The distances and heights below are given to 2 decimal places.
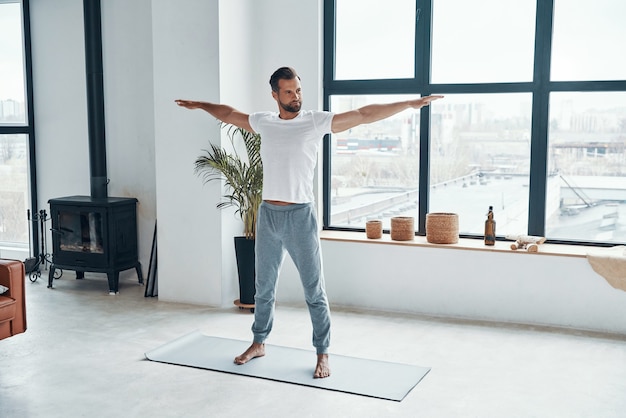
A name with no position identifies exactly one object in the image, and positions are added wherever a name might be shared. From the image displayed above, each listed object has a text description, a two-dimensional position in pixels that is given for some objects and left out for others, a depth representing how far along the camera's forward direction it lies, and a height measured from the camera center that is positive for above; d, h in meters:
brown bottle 5.13 -0.64
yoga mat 3.77 -1.26
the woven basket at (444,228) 5.20 -0.63
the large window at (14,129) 6.71 +0.09
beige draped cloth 4.66 -0.80
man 3.84 -0.25
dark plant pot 5.25 -0.92
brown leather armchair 3.99 -0.89
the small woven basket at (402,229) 5.35 -0.65
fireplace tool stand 6.38 -1.06
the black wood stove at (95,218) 5.89 -0.65
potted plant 5.16 -0.31
